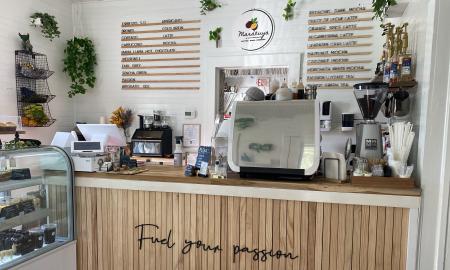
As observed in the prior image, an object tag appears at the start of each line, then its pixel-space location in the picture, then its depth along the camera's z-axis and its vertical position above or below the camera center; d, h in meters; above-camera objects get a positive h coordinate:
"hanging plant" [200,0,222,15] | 3.90 +1.38
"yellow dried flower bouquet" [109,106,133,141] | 4.23 -0.09
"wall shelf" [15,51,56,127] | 3.54 +0.29
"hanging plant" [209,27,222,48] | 3.93 +1.02
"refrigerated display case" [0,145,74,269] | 2.12 -0.71
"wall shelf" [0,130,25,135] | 2.59 -0.20
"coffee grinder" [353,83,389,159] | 2.17 -0.02
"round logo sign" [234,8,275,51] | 3.80 +1.06
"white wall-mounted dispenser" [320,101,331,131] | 3.56 +0.01
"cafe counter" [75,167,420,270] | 1.95 -0.77
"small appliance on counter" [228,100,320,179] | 2.08 -0.17
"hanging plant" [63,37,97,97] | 4.24 +0.67
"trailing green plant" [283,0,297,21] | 3.66 +1.26
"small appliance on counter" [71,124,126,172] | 2.46 -0.35
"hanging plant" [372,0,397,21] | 2.31 +0.86
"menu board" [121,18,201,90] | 4.09 +0.80
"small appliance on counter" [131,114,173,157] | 4.00 -0.36
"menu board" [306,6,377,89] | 3.52 +0.81
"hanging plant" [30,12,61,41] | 3.68 +1.06
